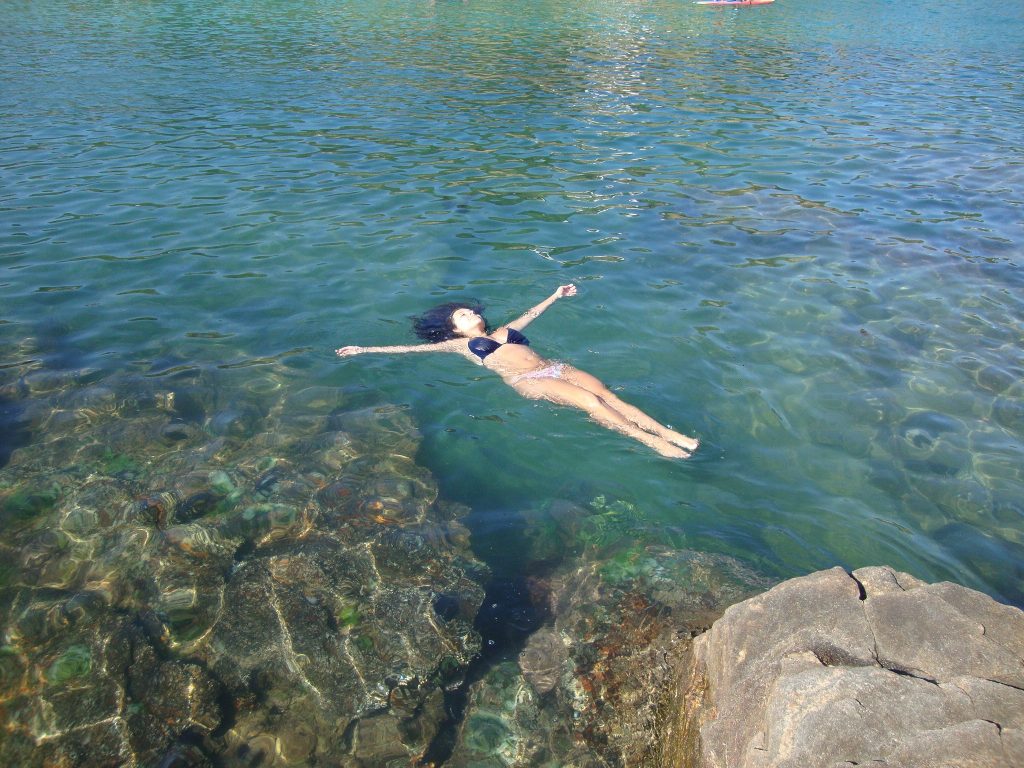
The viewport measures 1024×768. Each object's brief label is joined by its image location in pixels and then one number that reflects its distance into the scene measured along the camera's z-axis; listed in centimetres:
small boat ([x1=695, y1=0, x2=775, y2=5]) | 4000
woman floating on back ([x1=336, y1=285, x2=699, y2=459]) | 684
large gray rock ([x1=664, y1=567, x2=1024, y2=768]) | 289
